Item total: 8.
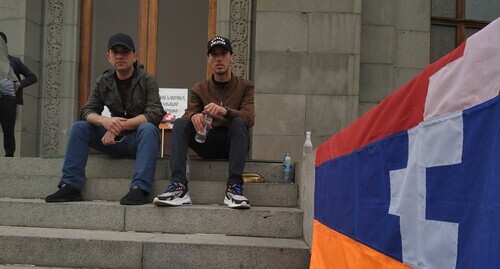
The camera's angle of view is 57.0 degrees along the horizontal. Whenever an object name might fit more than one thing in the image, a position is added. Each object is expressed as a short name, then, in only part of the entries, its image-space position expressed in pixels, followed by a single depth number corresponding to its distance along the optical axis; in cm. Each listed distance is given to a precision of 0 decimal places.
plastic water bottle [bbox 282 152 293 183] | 500
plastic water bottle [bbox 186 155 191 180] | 478
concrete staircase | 354
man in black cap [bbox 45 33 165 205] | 431
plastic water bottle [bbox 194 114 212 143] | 440
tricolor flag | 105
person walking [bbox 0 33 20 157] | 638
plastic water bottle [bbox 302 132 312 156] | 635
